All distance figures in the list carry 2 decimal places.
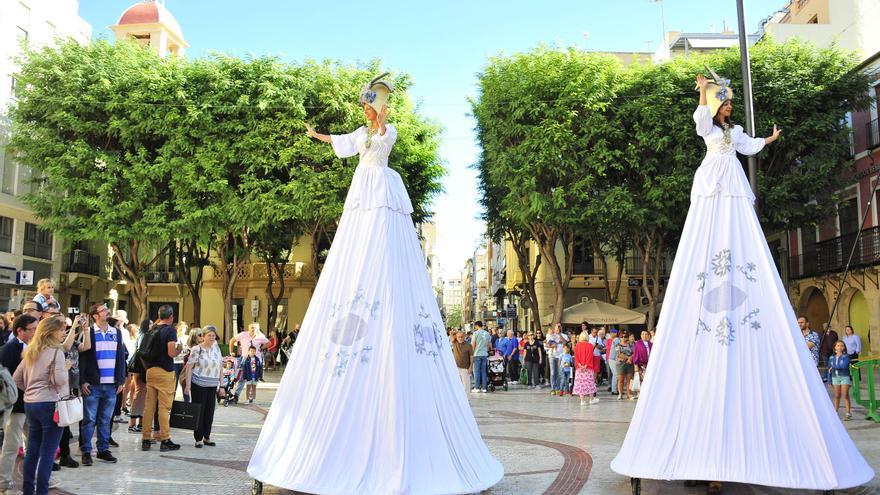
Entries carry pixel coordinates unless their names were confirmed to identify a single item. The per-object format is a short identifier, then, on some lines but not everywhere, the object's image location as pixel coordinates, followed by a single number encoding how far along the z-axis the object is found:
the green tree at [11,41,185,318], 24.73
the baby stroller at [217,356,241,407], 15.84
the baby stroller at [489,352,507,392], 22.17
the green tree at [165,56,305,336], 24.75
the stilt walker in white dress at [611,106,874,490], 6.20
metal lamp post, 12.77
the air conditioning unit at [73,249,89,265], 36.59
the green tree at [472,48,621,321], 24.25
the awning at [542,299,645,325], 25.75
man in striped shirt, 8.55
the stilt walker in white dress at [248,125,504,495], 5.99
